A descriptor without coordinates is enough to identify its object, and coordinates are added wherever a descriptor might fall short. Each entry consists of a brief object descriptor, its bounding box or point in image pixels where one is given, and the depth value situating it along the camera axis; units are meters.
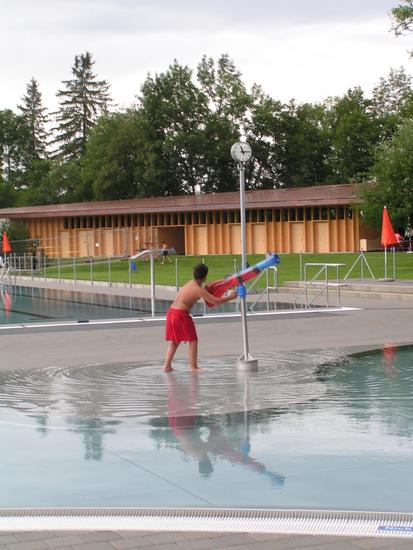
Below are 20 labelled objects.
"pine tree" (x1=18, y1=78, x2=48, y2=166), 117.69
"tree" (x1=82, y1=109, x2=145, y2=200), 81.04
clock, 16.97
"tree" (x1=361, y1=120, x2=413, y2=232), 48.28
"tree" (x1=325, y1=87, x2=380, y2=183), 74.25
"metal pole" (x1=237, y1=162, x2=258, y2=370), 12.45
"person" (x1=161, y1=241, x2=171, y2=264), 57.44
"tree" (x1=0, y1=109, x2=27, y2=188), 114.81
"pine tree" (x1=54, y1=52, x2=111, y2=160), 113.75
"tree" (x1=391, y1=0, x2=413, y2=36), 41.47
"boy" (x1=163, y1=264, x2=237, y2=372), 12.29
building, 57.81
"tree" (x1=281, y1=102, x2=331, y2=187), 80.29
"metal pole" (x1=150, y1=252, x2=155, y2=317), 21.30
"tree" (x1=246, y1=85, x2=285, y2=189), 80.88
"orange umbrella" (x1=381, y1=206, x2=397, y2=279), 30.47
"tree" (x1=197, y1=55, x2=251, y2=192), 80.62
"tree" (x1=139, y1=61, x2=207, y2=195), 79.88
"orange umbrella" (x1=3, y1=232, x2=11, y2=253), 48.19
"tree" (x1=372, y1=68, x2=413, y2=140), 79.56
